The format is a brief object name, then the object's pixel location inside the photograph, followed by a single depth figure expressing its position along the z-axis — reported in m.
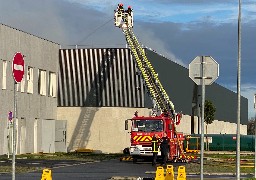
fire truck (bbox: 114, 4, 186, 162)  47.06
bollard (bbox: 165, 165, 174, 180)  24.48
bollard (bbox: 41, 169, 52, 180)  20.47
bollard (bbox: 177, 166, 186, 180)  24.55
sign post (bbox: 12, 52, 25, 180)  16.05
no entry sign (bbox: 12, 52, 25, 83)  16.34
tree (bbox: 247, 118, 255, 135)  170.15
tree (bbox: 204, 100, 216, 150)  96.56
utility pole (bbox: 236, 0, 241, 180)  26.13
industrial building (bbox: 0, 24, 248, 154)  64.44
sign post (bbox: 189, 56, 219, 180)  20.03
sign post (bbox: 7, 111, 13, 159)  56.64
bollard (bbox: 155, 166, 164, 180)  24.16
